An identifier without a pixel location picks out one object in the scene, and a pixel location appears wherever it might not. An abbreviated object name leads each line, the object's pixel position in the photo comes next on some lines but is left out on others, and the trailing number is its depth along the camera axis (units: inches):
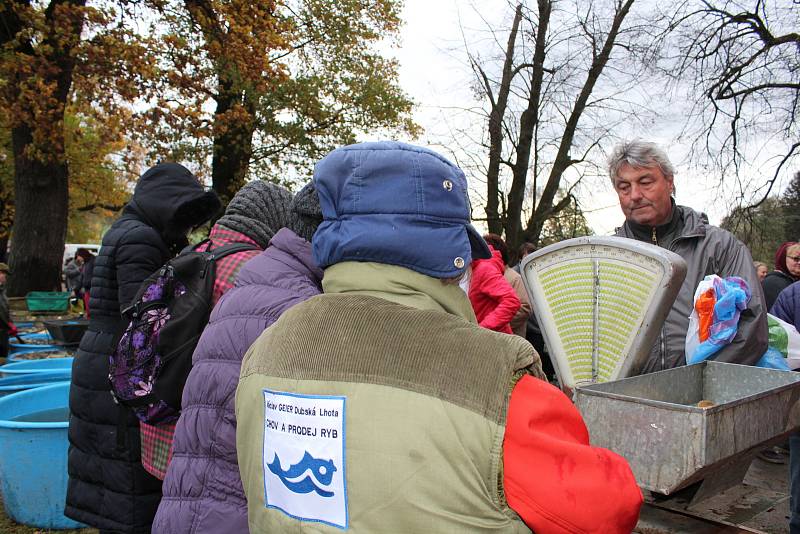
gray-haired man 83.7
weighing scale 65.9
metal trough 51.1
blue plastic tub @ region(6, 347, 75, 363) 243.9
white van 1152.4
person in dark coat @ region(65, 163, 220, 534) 90.4
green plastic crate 392.5
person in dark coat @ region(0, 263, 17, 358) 260.5
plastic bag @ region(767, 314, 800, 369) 86.7
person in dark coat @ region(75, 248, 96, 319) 443.2
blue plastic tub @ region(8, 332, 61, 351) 268.4
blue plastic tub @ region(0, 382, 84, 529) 135.1
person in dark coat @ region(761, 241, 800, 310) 201.2
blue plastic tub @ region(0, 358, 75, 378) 196.5
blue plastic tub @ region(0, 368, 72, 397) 173.8
